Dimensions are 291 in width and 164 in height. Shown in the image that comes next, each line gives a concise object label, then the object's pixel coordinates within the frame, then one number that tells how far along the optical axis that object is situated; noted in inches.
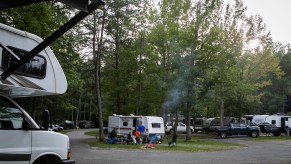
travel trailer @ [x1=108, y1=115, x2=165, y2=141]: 1188.5
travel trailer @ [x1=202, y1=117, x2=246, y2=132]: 1849.2
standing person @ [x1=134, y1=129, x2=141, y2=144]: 1087.6
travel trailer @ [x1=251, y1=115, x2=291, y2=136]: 1692.9
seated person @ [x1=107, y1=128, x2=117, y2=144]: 1099.9
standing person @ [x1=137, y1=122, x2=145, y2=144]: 1133.7
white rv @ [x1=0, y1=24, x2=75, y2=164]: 252.4
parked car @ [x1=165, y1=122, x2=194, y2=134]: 1879.9
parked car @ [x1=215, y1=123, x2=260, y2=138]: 1523.1
